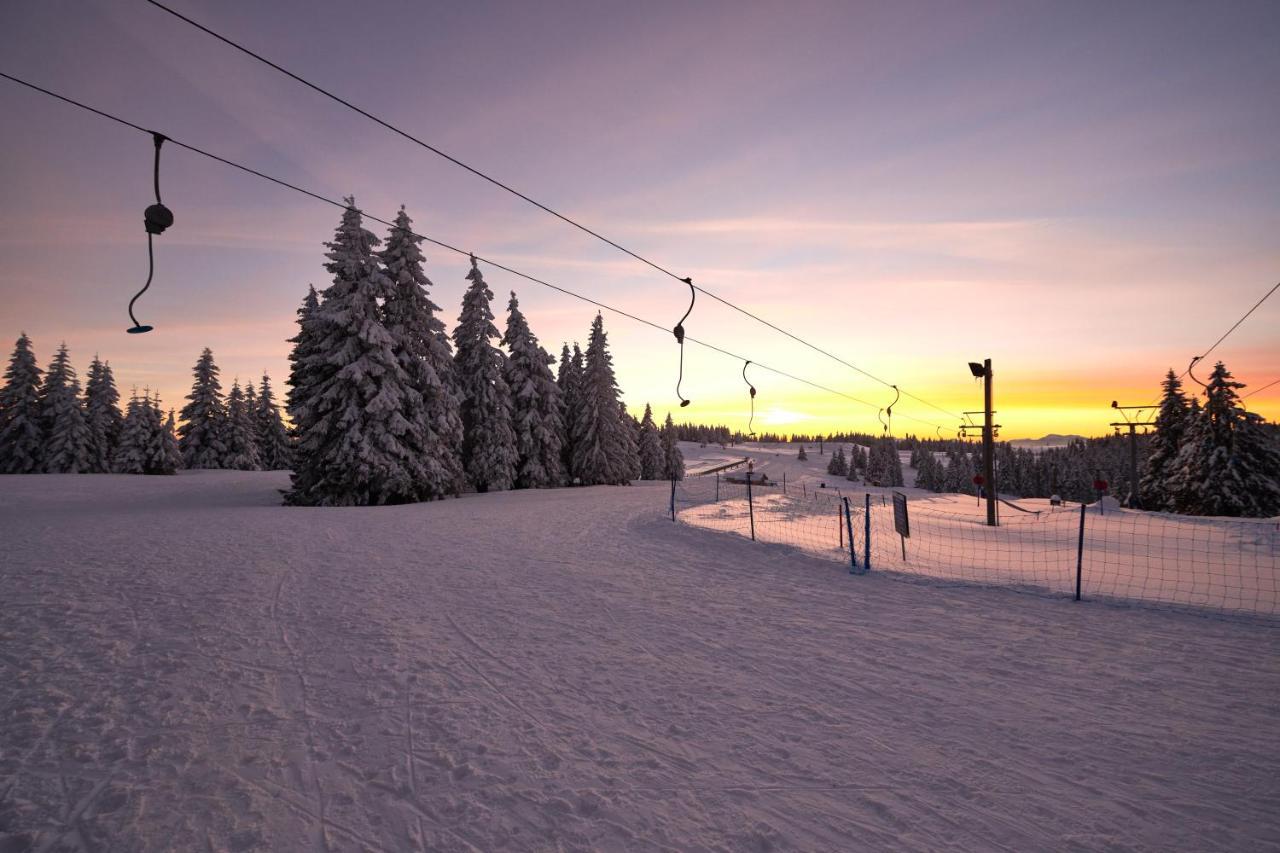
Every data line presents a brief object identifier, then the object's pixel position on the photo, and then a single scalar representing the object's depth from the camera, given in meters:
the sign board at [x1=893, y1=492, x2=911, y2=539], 13.06
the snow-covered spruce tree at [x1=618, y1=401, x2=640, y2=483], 42.03
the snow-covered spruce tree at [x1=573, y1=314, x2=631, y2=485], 39.28
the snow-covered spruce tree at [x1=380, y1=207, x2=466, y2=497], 25.50
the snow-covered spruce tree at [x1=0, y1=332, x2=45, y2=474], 42.88
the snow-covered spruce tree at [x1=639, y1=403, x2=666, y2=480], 56.94
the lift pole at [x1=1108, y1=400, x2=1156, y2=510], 33.32
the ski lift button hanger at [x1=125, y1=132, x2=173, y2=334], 6.30
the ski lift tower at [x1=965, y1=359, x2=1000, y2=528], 23.17
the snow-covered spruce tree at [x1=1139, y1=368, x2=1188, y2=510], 41.78
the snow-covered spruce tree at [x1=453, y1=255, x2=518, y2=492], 32.38
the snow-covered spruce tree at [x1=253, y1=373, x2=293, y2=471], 57.97
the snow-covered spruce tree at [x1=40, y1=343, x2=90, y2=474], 43.09
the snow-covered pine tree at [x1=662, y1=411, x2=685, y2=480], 60.51
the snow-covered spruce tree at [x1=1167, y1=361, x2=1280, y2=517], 33.38
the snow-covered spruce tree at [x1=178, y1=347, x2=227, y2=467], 50.53
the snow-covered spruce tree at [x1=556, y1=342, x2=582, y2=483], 40.18
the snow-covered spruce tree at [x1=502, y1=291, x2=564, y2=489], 35.25
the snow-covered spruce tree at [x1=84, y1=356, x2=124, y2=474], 46.27
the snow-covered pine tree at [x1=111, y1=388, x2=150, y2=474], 44.41
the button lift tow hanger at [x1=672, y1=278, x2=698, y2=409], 12.20
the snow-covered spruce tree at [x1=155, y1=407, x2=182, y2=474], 45.06
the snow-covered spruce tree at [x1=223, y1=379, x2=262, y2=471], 52.06
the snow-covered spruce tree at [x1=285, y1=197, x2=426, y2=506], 23.09
